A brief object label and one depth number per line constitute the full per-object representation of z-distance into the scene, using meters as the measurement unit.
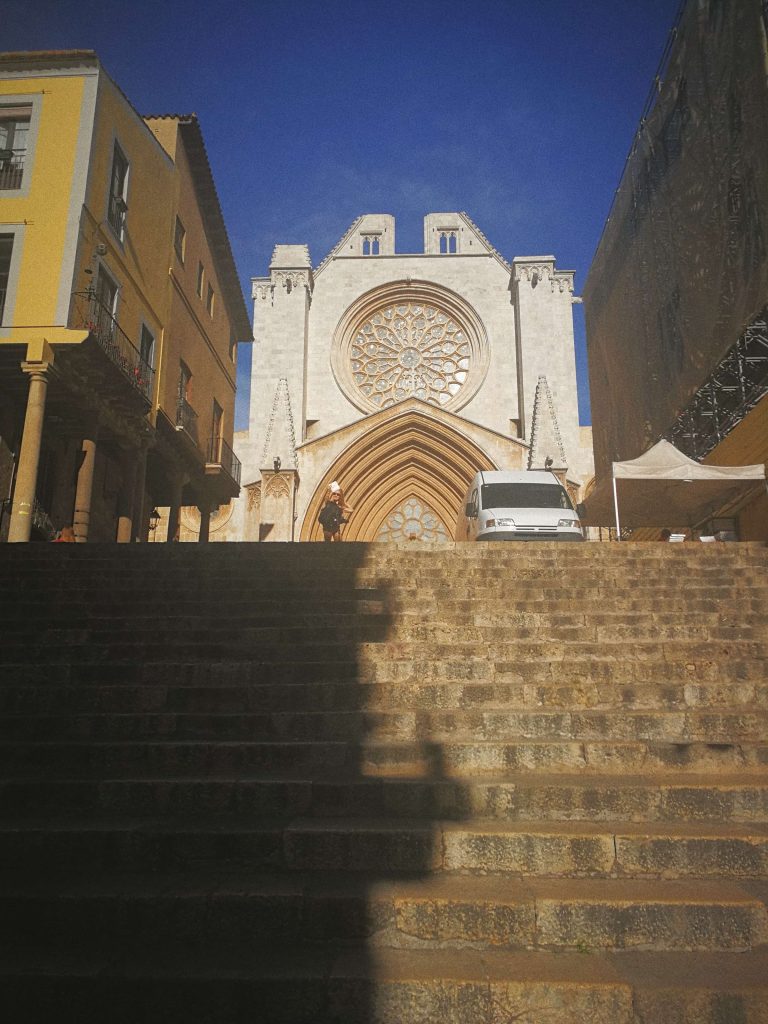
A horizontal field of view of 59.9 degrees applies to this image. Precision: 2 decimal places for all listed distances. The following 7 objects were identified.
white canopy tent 11.83
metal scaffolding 12.16
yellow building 11.62
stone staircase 2.58
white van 11.64
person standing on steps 15.56
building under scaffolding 11.62
